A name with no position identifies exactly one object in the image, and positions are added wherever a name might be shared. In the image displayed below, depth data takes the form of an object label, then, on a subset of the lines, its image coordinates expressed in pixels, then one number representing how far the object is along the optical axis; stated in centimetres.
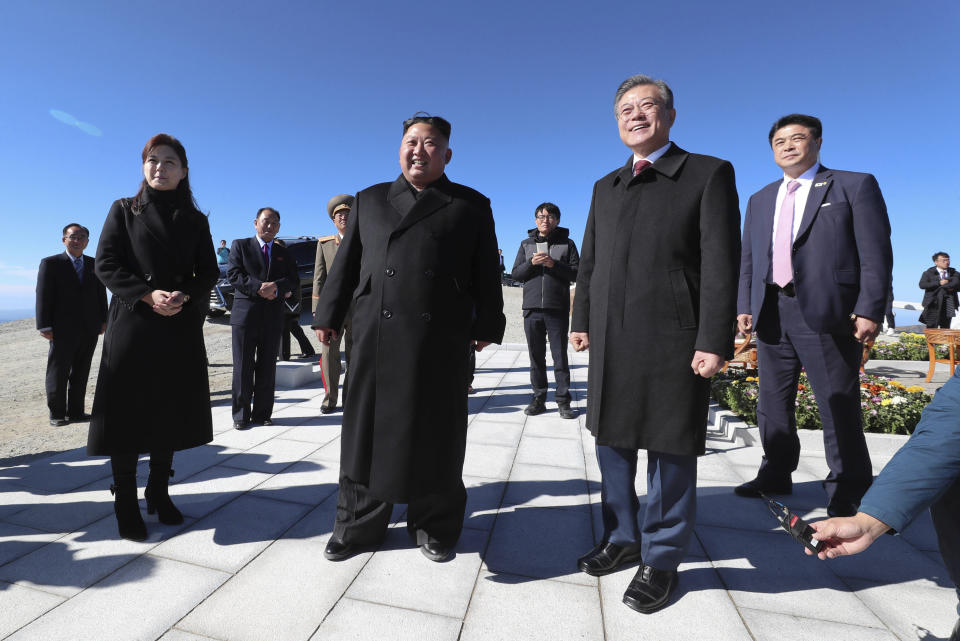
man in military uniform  492
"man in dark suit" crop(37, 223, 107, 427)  483
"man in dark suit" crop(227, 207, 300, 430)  436
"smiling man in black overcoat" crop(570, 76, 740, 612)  174
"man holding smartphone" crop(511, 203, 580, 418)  472
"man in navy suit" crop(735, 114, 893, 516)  246
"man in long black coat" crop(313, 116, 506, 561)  194
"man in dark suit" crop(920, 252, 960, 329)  1098
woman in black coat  220
